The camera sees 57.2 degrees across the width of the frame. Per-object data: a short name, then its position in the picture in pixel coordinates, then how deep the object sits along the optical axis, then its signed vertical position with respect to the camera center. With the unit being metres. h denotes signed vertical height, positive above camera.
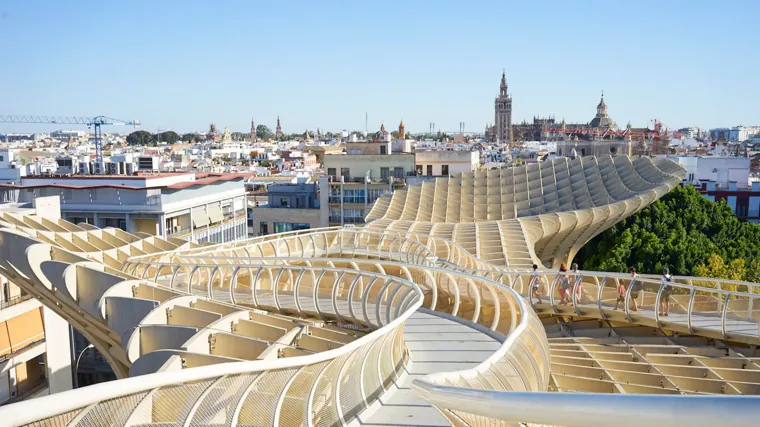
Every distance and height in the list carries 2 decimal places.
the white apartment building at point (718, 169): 58.52 -3.49
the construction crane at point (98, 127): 42.29 +0.72
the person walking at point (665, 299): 15.16 -3.66
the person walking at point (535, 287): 17.22 -3.84
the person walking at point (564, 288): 16.83 -3.78
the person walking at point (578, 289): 16.67 -3.76
